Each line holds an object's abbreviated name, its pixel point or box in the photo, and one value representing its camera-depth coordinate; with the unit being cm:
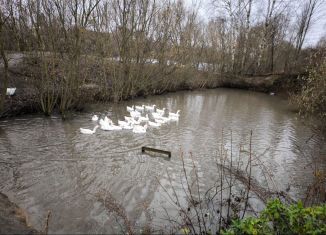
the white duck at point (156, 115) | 1107
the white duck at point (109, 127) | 925
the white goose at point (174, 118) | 1140
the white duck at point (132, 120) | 1016
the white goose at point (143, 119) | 1066
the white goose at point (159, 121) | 1048
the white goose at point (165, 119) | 1094
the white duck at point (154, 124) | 1011
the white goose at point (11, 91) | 1051
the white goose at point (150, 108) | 1285
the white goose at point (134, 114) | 1135
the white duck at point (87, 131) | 870
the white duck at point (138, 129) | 925
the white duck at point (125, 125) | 952
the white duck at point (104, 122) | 929
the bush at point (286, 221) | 239
